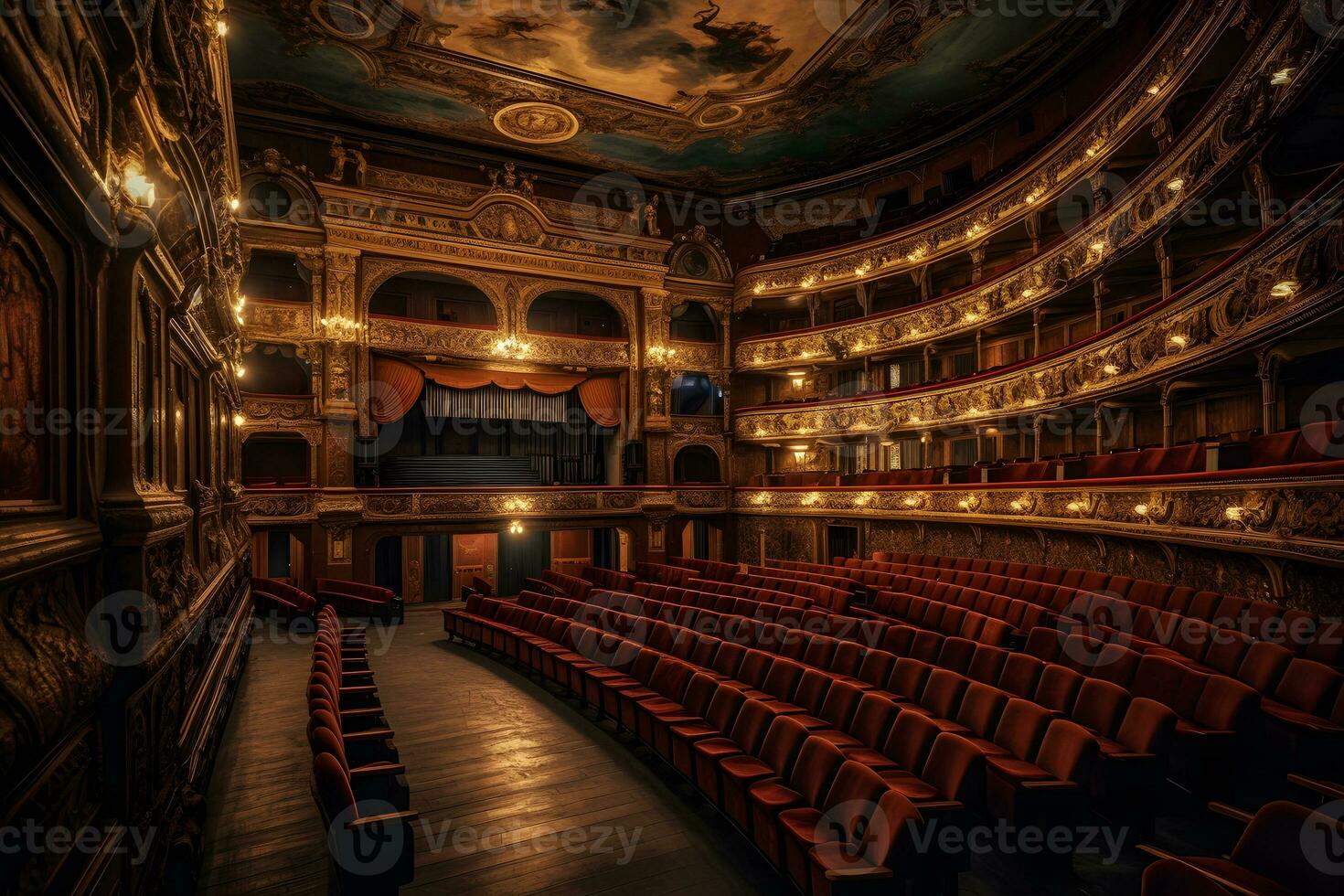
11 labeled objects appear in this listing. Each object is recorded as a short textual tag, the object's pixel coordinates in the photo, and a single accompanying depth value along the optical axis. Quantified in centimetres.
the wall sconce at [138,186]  271
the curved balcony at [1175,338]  529
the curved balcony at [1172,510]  505
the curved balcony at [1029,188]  785
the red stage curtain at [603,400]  1559
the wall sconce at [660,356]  1573
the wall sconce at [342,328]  1284
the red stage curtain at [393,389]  1344
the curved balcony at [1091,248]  637
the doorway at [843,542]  1477
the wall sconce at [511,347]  1444
